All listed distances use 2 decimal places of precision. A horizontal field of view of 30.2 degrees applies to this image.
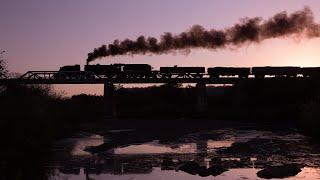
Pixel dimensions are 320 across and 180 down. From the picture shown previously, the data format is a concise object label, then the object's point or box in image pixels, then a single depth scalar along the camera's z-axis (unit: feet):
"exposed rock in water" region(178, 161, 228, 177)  70.38
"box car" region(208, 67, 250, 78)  244.42
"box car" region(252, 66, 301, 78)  248.11
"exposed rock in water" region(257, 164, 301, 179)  67.63
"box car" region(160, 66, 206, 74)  240.73
